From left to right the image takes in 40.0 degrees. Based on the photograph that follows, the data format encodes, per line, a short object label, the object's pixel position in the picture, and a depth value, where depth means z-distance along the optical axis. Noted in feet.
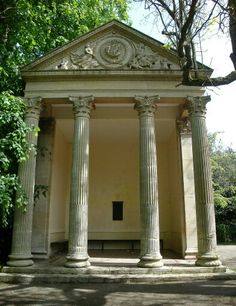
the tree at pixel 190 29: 24.23
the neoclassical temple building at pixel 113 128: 42.88
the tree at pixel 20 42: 41.52
